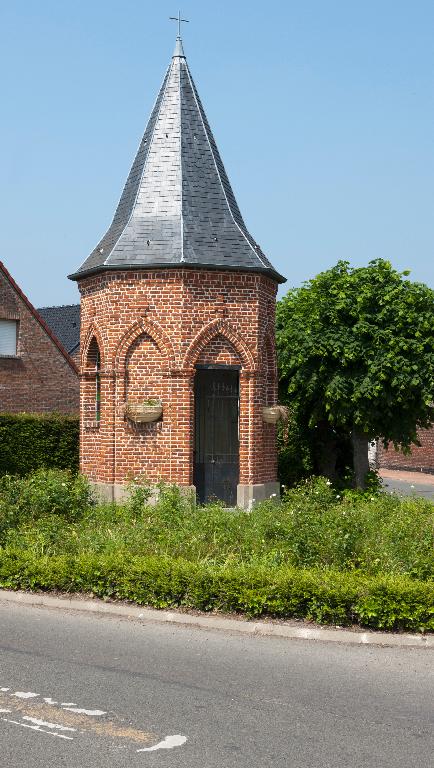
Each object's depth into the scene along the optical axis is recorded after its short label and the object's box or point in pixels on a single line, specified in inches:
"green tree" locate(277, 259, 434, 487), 856.9
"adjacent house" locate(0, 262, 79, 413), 1226.0
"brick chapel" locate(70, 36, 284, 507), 778.8
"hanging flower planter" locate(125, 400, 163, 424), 772.6
